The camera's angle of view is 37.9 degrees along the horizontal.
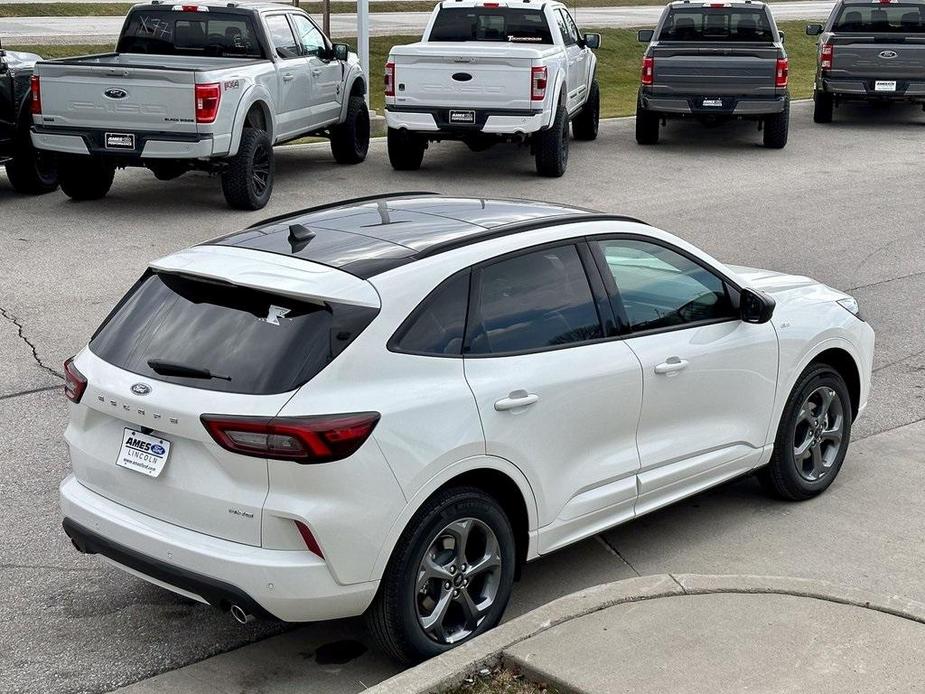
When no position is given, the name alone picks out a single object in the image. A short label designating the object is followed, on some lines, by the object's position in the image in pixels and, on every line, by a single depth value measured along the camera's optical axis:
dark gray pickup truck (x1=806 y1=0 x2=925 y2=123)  20.12
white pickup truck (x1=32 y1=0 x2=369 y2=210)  12.82
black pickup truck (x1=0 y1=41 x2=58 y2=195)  13.77
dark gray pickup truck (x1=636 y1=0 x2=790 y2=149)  17.91
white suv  4.55
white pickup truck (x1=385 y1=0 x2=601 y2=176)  15.02
